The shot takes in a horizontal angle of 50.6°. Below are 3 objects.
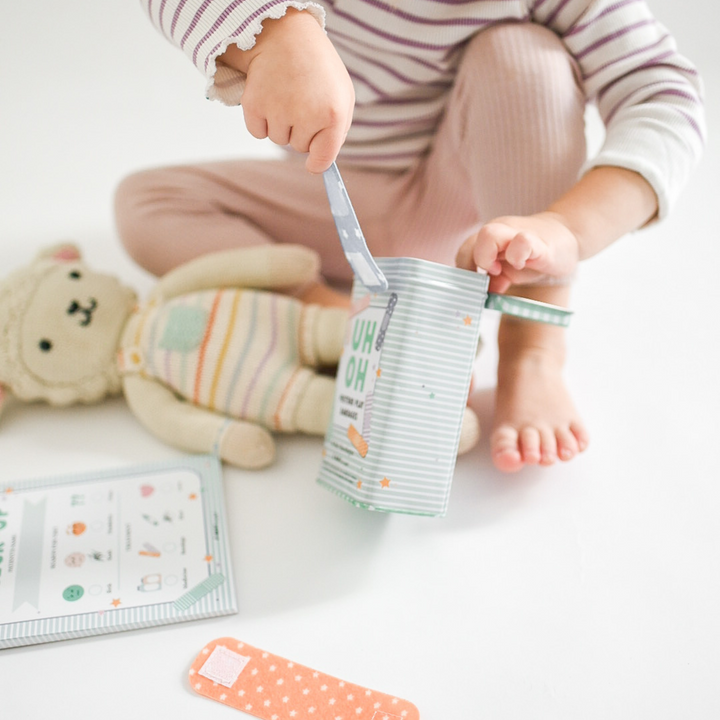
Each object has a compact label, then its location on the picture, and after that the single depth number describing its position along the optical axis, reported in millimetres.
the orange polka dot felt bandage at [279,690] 506
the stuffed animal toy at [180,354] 722
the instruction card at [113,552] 562
